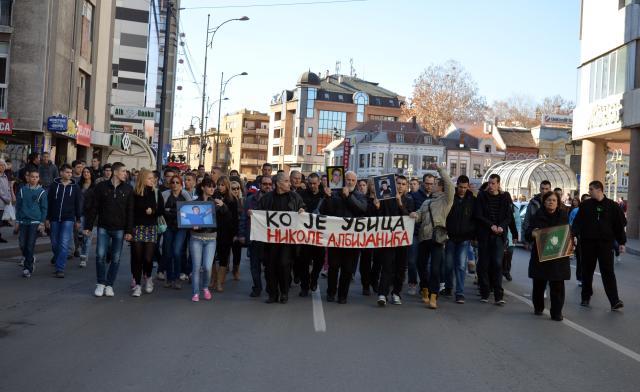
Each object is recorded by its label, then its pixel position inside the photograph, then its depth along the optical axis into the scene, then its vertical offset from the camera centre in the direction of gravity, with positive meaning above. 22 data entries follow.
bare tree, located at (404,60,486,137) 86.12 +12.11
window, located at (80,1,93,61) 32.16 +6.67
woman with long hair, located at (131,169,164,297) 11.34 -0.52
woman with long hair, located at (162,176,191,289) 12.24 -0.72
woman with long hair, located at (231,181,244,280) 12.98 -0.72
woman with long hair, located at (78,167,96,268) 15.06 -0.07
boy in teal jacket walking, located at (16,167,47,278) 13.02 -0.56
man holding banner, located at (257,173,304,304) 11.40 -0.82
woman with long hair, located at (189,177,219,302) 11.30 -0.88
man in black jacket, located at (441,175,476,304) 12.06 -0.34
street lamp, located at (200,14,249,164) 49.37 +10.22
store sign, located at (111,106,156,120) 30.47 +3.13
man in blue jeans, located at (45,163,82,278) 13.22 -0.52
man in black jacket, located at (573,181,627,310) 12.30 -0.29
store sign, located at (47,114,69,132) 27.35 +2.20
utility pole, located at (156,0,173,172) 28.83 +3.36
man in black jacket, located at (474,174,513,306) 12.22 -0.35
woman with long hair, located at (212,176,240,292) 12.44 -0.52
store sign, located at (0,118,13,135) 25.72 +1.90
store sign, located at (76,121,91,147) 31.68 +2.20
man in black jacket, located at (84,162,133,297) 11.14 -0.46
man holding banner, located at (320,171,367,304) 11.71 -0.19
